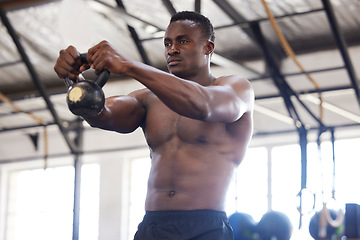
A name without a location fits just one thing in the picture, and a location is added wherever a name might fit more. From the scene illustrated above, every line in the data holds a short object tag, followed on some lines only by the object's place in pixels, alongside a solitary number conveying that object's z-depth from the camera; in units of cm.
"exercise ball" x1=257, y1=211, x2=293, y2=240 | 585
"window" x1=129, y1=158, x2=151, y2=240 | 918
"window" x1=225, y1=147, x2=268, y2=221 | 820
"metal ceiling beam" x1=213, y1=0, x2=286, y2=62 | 641
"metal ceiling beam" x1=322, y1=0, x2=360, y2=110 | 592
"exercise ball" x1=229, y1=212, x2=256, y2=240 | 602
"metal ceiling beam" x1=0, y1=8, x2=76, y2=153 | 706
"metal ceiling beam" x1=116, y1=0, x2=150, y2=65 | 701
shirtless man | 206
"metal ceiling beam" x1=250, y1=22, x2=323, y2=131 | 684
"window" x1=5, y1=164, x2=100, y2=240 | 945
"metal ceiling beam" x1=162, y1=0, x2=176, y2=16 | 616
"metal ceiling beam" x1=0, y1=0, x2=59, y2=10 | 673
